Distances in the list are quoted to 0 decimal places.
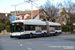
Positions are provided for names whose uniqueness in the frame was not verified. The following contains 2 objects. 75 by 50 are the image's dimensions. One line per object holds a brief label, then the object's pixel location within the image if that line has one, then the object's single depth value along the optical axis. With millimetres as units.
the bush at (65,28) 46647
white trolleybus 24983
